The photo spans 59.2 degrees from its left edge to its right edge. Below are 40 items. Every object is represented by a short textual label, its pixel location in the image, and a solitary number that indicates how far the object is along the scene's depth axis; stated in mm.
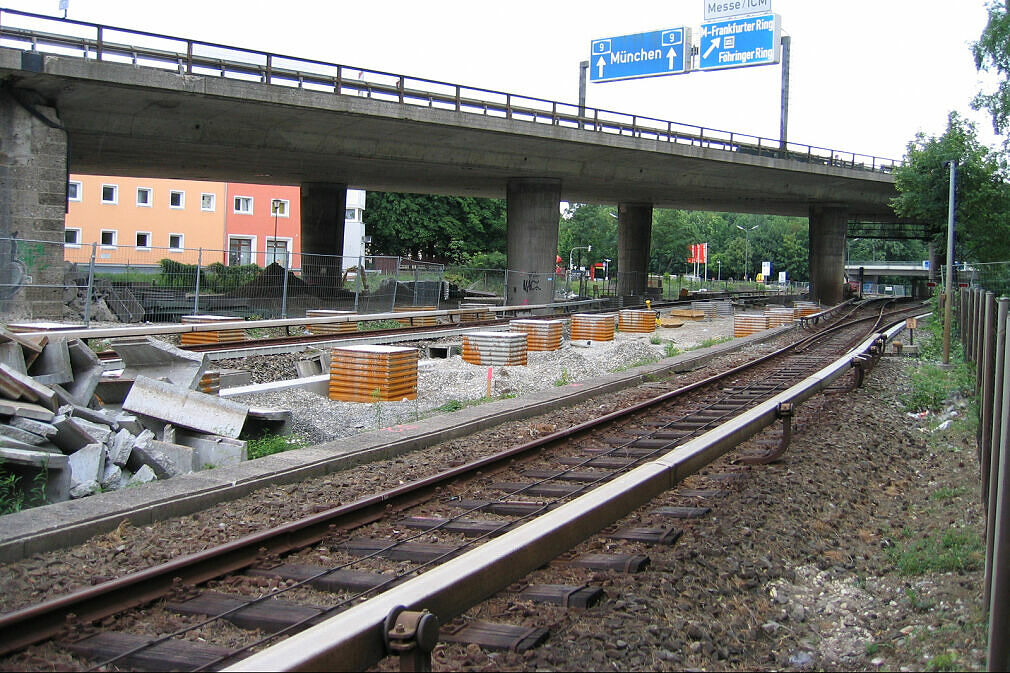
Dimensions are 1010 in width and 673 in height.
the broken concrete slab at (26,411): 8539
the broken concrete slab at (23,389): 8844
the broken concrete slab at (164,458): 9422
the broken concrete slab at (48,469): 8203
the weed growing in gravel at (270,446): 10937
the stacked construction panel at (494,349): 20672
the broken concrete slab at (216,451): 10383
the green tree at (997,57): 42969
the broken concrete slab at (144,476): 8992
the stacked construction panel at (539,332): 24688
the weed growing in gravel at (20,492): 8125
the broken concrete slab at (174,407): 10688
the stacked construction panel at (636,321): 33250
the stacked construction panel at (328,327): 25875
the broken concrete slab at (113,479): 8766
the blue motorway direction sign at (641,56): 36750
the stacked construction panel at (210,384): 13410
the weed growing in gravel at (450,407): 14516
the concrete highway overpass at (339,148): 23750
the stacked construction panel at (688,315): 41844
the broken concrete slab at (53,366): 10516
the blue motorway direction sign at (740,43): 35562
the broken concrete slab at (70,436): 8946
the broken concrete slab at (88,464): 8742
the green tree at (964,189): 39375
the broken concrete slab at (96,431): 9221
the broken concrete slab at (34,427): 8586
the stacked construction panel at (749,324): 33531
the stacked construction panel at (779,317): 36344
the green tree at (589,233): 107438
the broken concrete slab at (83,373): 10648
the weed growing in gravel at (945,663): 4434
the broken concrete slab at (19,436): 8383
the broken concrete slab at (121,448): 9172
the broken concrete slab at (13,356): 9984
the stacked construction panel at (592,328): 28703
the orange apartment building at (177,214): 57438
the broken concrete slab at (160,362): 12320
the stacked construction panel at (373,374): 15062
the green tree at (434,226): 72938
